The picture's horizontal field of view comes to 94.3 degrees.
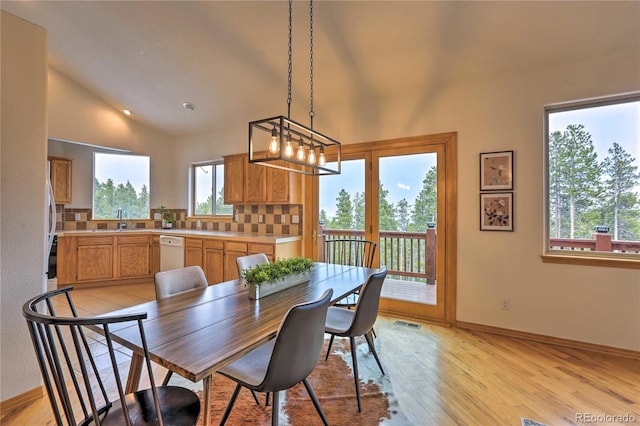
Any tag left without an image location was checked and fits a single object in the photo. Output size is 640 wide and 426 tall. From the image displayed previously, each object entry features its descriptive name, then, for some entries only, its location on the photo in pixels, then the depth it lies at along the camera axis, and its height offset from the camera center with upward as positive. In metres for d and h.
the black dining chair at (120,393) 0.95 -0.66
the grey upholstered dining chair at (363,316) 1.87 -0.67
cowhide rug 1.81 -1.24
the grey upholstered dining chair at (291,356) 1.26 -0.64
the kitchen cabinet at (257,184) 4.23 +0.47
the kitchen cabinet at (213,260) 4.45 -0.69
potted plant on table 1.85 -0.41
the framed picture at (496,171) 3.04 +0.47
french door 3.37 +0.02
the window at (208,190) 5.45 +0.48
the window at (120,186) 5.38 +0.54
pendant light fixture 1.83 +0.47
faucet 5.43 -0.15
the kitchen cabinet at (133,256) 4.97 -0.71
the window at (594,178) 2.71 +0.37
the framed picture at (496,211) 3.05 +0.05
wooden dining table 1.13 -0.53
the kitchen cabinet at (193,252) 4.68 -0.59
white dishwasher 4.86 -0.62
